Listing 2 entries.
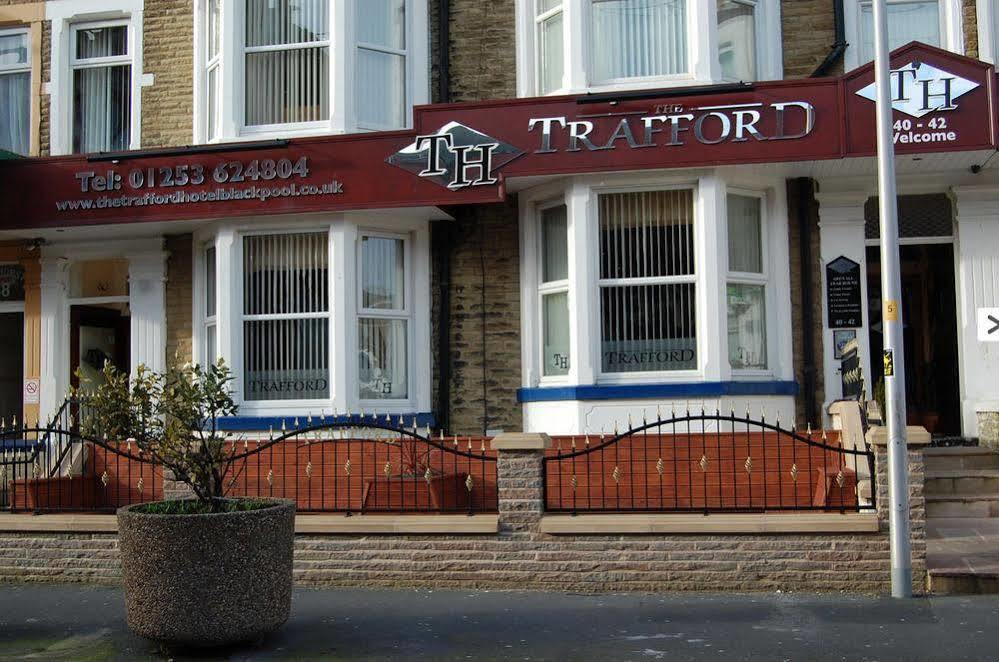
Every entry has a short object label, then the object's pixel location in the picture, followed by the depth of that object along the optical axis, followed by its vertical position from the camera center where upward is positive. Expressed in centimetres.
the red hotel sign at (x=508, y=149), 1019 +232
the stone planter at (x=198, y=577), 649 -114
